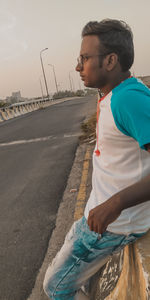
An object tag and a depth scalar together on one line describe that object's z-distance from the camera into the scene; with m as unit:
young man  1.28
